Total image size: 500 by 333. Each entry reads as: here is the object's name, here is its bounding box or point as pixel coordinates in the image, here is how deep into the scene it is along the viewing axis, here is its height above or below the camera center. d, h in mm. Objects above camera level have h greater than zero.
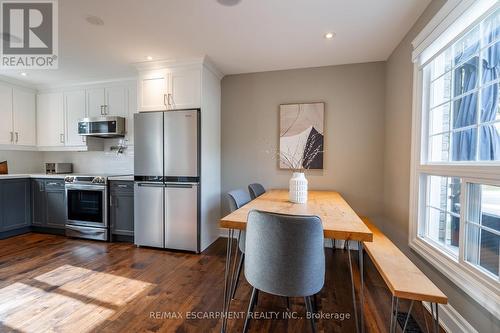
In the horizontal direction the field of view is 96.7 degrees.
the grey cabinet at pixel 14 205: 3250 -717
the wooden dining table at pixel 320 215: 1265 -396
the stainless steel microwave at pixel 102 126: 3408 +504
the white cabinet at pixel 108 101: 3559 +940
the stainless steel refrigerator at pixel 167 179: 2836 -261
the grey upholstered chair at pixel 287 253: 1161 -503
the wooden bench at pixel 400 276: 1147 -690
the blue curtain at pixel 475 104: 1268 +365
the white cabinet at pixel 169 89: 2879 +937
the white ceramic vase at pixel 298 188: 1999 -252
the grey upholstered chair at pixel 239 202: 1741 -389
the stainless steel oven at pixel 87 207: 3193 -709
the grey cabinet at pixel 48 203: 3430 -705
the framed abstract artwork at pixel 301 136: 3061 +340
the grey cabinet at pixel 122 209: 3141 -718
